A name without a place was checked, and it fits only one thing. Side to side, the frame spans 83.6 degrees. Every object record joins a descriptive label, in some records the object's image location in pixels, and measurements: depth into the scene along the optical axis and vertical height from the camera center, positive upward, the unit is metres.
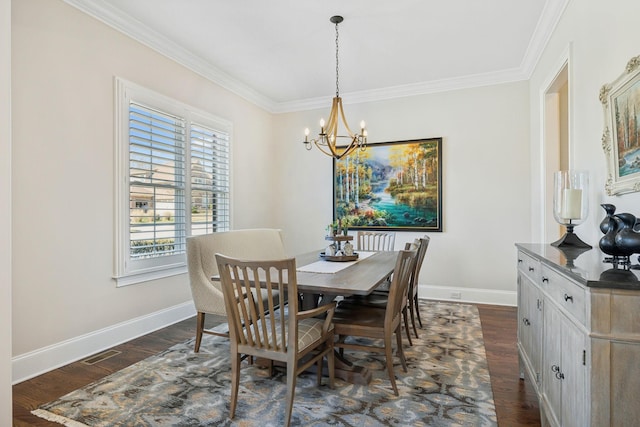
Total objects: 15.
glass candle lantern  2.19 +0.08
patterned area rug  2.00 -1.14
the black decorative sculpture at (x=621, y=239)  1.38 -0.10
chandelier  3.14 +0.80
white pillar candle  2.19 +0.06
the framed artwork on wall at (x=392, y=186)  4.74 +0.38
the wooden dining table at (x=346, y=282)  2.13 -0.43
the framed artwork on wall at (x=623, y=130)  1.73 +0.44
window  3.23 +0.34
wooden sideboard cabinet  1.15 -0.46
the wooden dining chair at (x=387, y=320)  2.21 -0.72
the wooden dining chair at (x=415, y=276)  3.12 -0.57
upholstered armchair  2.96 -0.43
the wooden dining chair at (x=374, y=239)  4.50 -0.35
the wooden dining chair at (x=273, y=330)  1.88 -0.68
